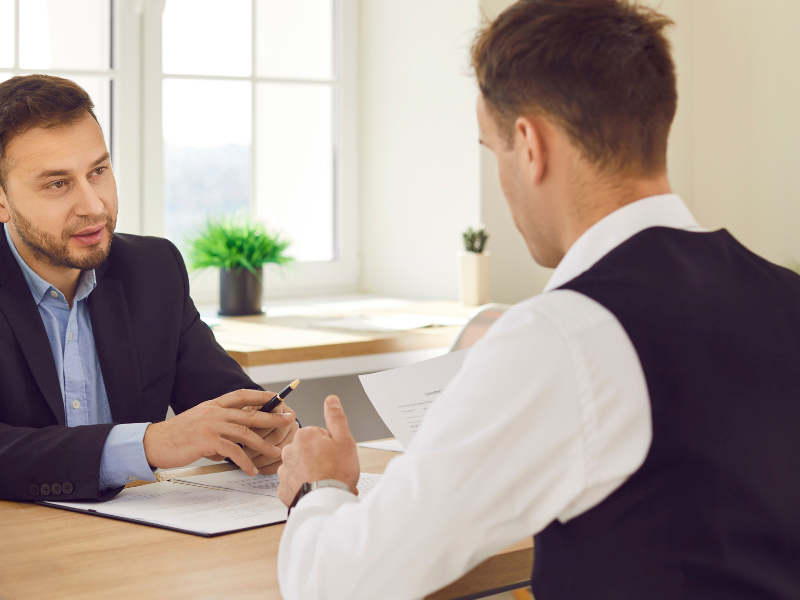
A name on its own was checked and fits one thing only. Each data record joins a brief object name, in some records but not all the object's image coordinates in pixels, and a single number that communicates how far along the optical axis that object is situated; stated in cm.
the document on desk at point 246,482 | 241
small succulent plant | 382
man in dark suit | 244
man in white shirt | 201
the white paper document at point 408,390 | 243
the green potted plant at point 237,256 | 364
